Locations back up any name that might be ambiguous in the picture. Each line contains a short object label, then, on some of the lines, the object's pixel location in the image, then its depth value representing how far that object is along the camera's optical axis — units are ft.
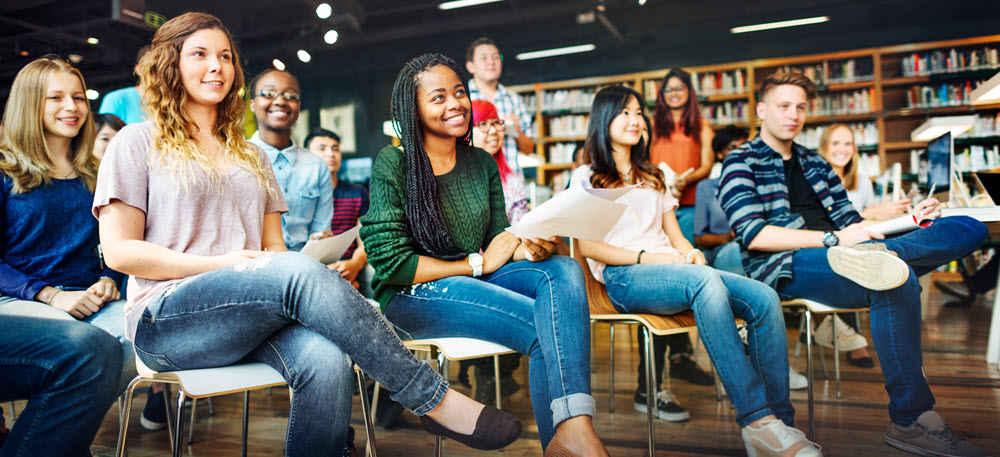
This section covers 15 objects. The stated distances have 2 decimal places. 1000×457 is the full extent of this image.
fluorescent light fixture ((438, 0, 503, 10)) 23.43
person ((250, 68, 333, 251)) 7.68
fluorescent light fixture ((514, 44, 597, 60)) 26.32
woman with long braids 4.36
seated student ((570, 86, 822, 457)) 5.18
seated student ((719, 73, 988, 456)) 5.52
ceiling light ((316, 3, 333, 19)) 20.09
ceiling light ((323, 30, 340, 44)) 22.51
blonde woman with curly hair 3.70
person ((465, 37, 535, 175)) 11.37
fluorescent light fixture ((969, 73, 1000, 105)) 8.47
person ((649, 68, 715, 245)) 11.69
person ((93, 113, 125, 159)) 7.96
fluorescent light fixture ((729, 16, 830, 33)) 22.98
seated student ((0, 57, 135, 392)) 5.32
